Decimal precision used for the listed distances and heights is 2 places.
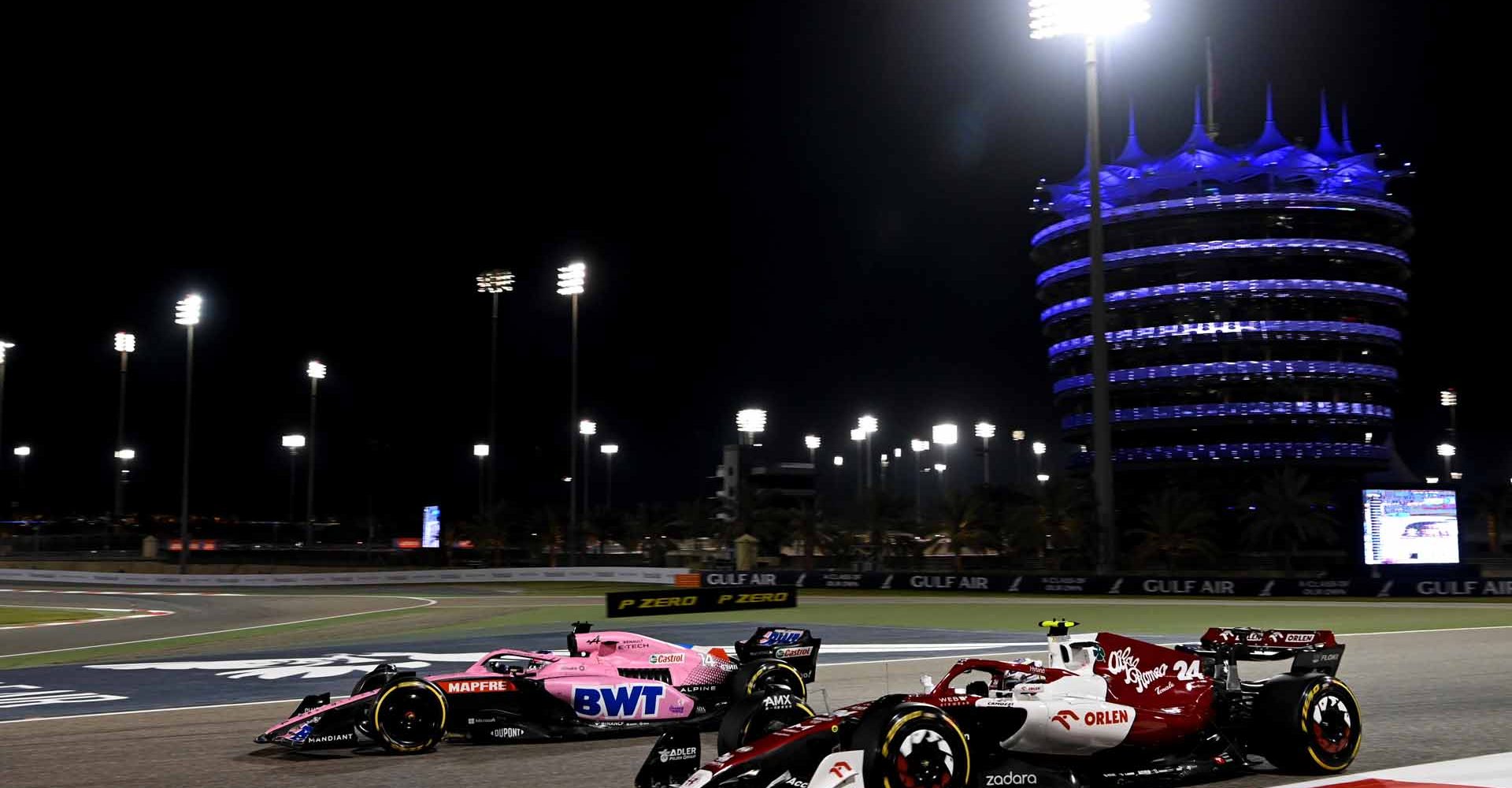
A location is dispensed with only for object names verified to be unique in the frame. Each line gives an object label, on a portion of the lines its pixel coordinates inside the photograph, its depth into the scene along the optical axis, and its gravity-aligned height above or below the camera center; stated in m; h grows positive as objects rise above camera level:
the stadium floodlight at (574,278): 61.97 +10.98
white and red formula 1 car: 7.45 -1.37
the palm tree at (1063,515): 60.53 -0.21
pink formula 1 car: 10.61 -1.58
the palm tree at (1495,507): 80.94 +0.30
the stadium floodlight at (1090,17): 35.47 +13.82
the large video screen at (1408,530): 41.69 -0.56
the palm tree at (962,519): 62.03 -0.37
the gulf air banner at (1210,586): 37.16 -2.21
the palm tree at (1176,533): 59.91 -1.01
